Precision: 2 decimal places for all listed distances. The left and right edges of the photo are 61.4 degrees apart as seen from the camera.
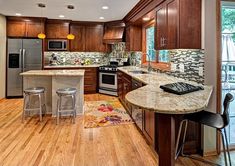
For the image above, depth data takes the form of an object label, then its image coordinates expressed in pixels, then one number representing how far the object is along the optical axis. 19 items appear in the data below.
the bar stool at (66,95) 3.98
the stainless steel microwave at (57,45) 6.84
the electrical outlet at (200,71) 2.67
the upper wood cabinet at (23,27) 6.30
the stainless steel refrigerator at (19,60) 6.22
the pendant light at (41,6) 4.71
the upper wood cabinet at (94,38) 7.31
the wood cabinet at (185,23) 2.68
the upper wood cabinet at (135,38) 5.83
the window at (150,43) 5.12
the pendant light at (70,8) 4.89
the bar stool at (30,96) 4.01
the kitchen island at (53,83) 4.29
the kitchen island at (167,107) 1.54
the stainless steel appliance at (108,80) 6.51
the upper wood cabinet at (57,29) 6.84
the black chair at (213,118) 1.97
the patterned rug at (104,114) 3.97
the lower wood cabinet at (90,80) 7.00
